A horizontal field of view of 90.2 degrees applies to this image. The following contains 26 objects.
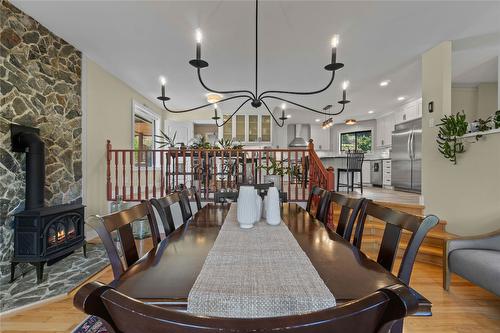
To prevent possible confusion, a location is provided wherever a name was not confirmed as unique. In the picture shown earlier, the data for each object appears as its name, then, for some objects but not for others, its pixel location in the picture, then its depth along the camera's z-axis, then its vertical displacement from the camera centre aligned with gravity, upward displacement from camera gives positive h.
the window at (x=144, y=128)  5.38 +0.88
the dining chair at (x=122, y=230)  0.92 -0.28
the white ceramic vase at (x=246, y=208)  1.32 -0.23
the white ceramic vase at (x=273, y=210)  1.40 -0.26
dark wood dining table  0.68 -0.35
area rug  1.67 -1.12
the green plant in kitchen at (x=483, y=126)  2.74 +0.43
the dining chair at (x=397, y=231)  0.89 -0.27
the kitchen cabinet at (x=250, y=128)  6.84 +1.00
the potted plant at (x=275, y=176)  3.30 -0.16
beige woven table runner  0.62 -0.35
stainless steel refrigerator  4.86 +0.18
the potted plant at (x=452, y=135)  2.86 +0.36
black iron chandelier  1.67 +0.70
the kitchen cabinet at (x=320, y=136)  8.82 +1.01
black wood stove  2.34 -0.58
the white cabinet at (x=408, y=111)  5.68 +1.31
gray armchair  1.84 -0.76
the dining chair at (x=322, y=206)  1.78 -0.31
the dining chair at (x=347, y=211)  1.38 -0.28
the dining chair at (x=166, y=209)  1.41 -0.27
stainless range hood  8.13 +0.73
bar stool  5.26 +0.06
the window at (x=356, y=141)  8.19 +0.80
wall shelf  2.56 +0.35
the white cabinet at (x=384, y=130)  7.04 +1.02
